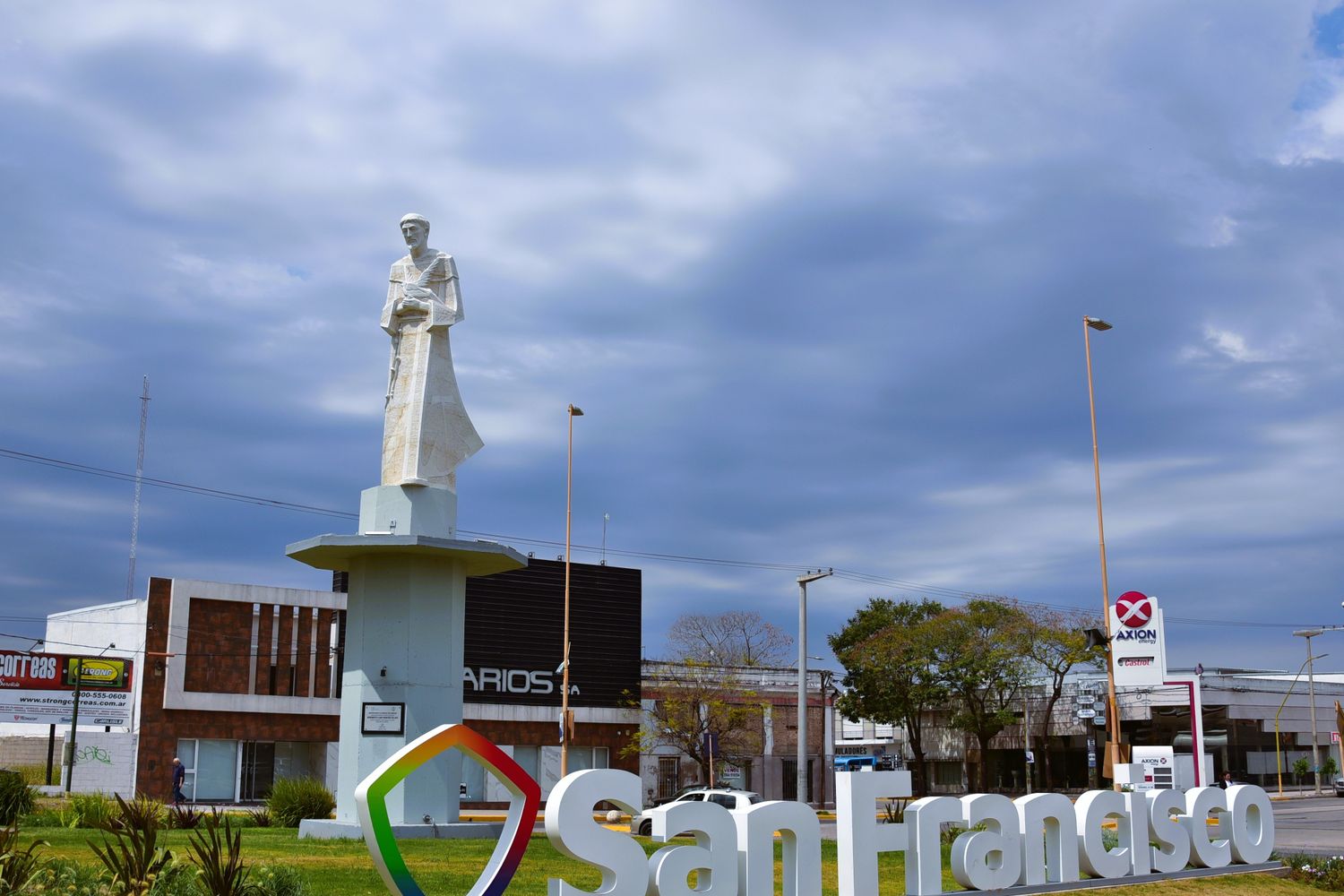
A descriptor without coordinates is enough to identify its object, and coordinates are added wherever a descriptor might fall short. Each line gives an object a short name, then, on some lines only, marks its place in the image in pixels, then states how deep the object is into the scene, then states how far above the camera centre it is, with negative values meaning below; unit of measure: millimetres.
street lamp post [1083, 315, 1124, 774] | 33125 +2676
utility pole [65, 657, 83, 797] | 40406 -1160
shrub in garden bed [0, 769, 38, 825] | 21125 -1636
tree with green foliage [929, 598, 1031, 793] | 58375 +1924
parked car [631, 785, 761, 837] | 28312 -2397
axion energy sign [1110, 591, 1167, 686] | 35594 +1697
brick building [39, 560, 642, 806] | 45406 +1031
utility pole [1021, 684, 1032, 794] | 63594 -804
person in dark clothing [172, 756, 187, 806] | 31375 -1981
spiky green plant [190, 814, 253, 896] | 11047 -1497
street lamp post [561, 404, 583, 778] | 42256 +330
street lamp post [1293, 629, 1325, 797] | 63812 +364
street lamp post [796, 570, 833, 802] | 39281 +677
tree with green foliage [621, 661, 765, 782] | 54438 -481
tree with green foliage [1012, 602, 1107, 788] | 56906 +2454
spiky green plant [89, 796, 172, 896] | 11055 -1446
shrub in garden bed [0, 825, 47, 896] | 11008 -1473
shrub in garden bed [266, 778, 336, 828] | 25016 -2004
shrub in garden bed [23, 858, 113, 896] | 10945 -1603
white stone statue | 22156 +5706
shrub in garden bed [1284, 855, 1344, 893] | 18797 -2522
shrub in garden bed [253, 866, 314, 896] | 11711 -1697
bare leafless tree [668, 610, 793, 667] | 59969 +2274
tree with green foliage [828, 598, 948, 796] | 60656 +1703
